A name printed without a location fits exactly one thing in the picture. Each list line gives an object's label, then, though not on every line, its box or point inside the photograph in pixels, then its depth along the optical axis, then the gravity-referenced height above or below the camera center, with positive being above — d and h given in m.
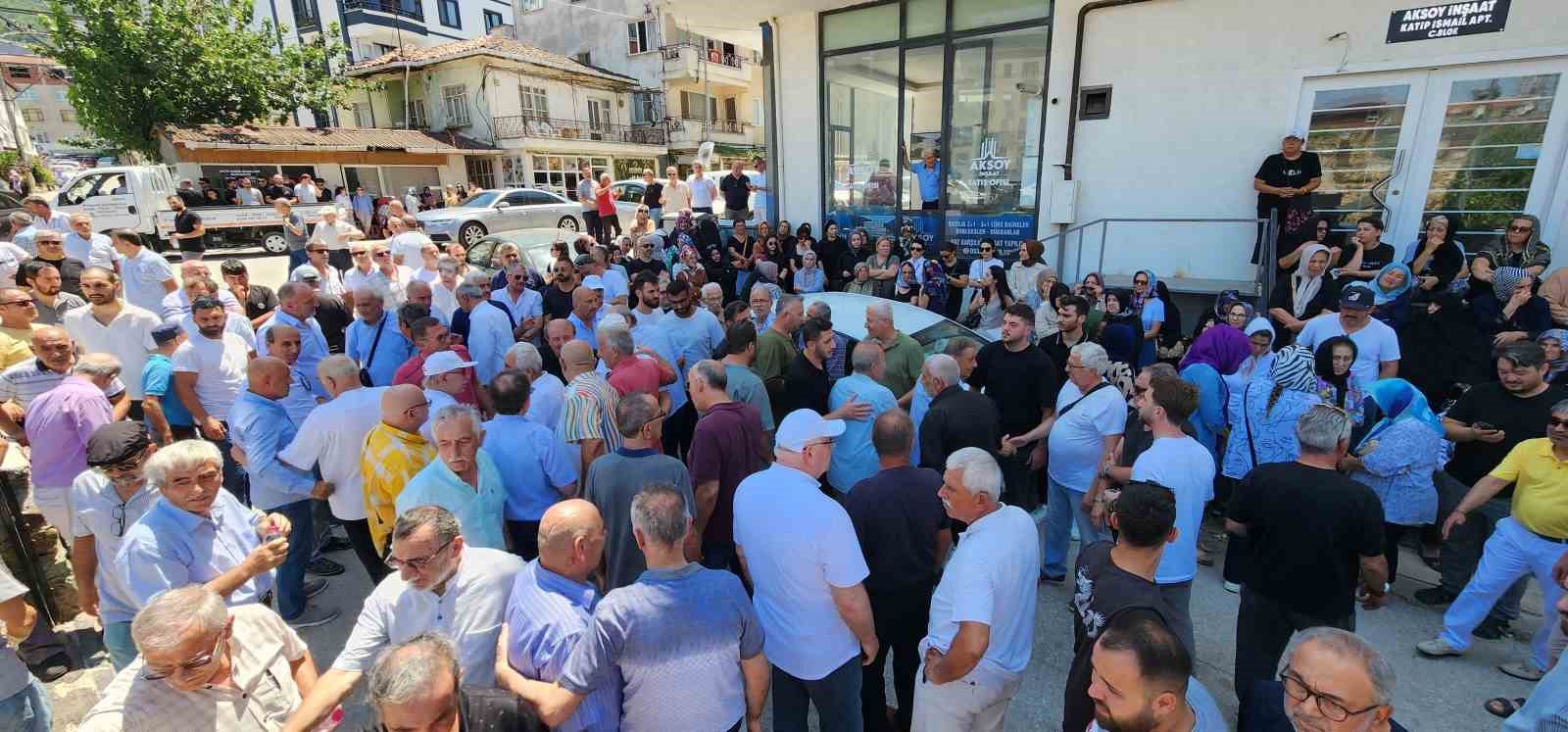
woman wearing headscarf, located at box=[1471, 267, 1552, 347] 5.29 -1.11
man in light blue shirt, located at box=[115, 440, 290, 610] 2.43 -1.25
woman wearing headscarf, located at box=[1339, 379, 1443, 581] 3.84 -1.65
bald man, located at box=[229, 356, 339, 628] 3.47 -1.22
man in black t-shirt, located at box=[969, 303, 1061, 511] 4.35 -1.31
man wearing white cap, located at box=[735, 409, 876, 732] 2.43 -1.41
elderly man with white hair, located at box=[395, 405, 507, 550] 2.75 -1.18
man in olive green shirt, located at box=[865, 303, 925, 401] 4.87 -1.23
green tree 21.70 +4.64
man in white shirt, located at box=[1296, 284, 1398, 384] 4.65 -1.13
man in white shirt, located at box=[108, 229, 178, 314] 6.40 -0.69
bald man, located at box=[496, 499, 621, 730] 2.11 -1.32
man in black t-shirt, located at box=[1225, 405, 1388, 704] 2.68 -1.45
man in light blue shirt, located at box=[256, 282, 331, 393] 5.17 -0.94
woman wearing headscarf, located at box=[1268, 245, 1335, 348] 6.47 -1.17
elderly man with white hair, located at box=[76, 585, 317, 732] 1.82 -1.34
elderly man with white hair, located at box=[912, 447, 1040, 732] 2.29 -1.48
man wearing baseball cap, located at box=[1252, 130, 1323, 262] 7.49 -0.11
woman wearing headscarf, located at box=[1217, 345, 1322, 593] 4.15 -1.49
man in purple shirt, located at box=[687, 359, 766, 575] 3.29 -1.28
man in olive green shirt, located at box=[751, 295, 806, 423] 5.00 -1.19
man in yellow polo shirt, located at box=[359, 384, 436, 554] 3.13 -1.18
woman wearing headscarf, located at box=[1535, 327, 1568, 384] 4.10 -1.09
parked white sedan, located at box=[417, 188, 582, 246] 17.33 -0.56
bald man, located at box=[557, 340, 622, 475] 3.58 -1.19
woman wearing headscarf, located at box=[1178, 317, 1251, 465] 4.55 -1.36
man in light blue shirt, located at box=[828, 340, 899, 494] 3.84 -1.43
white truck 16.17 -0.08
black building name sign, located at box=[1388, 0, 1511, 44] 6.83 +1.55
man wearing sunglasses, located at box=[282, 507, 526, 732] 2.12 -1.34
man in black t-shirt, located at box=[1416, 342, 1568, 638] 3.69 -1.49
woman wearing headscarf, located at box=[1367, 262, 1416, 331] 5.94 -1.08
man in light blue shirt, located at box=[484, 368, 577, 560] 3.24 -1.27
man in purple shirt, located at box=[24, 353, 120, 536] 3.44 -1.16
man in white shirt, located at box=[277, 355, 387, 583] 3.43 -1.21
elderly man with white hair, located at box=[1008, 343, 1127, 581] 3.82 -1.44
